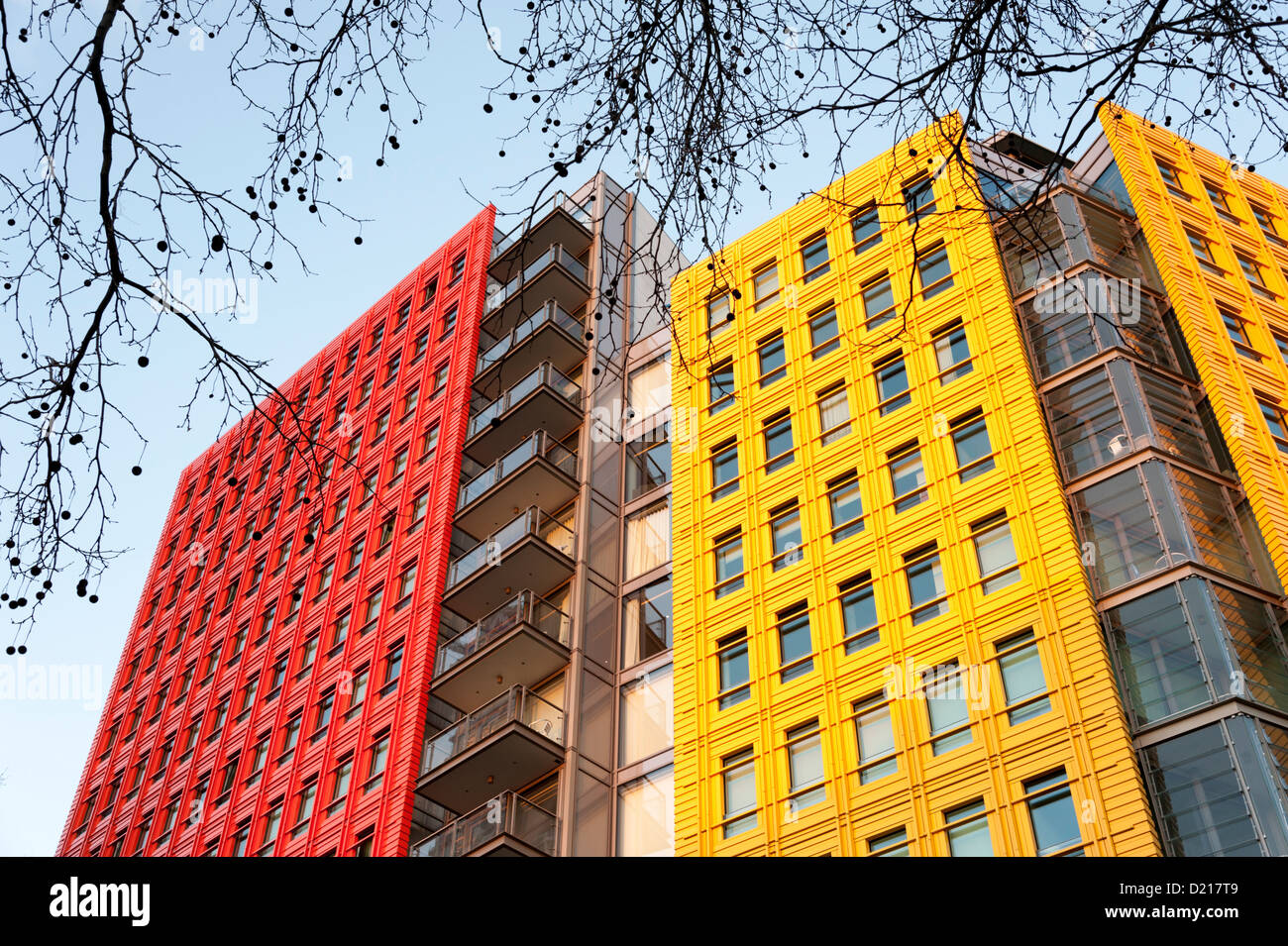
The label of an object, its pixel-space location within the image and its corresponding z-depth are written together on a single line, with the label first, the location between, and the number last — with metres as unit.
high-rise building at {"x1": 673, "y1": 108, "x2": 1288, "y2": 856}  19.39
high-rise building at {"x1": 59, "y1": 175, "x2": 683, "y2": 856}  27.53
